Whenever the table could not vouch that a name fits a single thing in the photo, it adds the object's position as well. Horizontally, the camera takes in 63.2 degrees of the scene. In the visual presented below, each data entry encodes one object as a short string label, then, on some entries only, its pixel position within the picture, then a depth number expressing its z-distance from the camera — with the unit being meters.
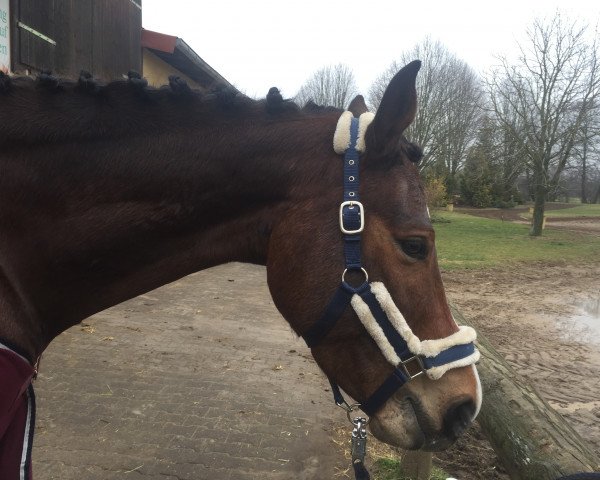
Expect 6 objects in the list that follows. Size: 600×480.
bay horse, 1.57
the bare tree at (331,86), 48.84
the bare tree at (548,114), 23.92
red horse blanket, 1.37
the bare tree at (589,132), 23.69
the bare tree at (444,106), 34.72
